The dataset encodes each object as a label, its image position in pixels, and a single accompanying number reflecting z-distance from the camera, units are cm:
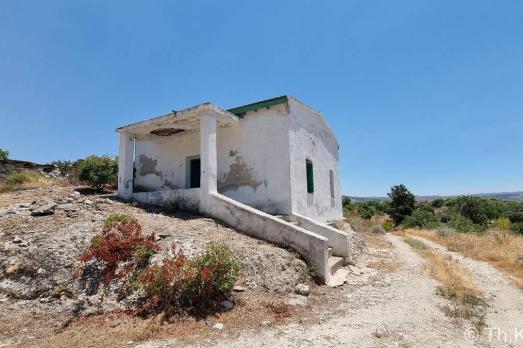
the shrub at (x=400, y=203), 3041
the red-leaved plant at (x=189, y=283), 520
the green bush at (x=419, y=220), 2571
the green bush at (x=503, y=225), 1961
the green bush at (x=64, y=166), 1622
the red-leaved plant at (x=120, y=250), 595
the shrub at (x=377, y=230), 1942
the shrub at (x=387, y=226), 2439
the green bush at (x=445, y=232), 1801
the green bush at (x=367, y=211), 3044
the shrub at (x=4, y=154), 1630
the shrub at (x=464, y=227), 2038
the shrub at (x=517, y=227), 2049
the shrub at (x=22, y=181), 1295
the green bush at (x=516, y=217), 3058
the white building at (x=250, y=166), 906
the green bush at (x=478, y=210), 3172
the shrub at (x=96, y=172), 1231
